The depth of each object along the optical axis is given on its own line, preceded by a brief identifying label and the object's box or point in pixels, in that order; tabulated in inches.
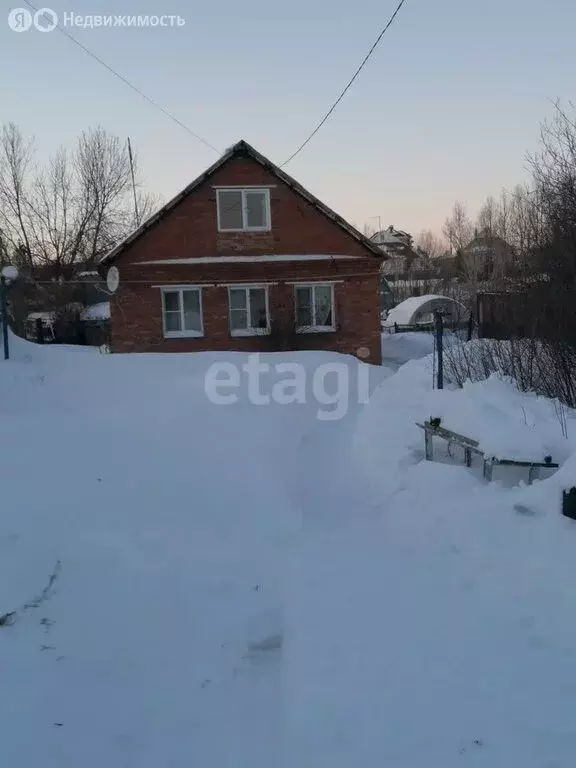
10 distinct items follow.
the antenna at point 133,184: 1501.0
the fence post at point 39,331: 1178.0
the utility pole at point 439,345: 362.9
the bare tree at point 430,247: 2726.4
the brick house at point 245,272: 723.4
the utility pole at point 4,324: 471.2
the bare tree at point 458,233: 2429.9
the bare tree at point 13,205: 1374.3
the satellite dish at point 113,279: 717.3
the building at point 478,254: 1646.2
